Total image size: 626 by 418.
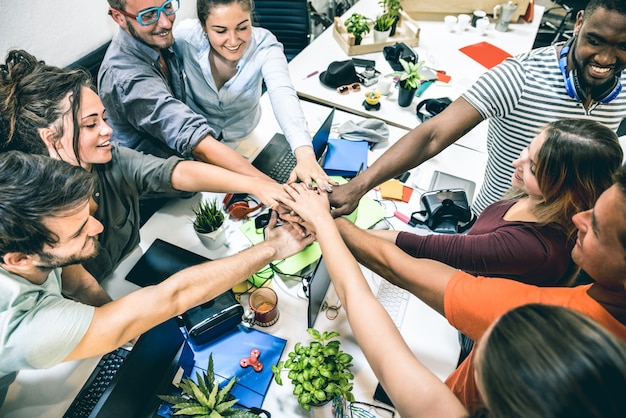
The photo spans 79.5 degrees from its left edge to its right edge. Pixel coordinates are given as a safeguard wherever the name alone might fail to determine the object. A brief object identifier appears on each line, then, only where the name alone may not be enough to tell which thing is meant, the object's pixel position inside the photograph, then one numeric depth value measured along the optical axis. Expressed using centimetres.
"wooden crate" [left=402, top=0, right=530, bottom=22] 318
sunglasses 252
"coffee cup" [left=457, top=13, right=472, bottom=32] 308
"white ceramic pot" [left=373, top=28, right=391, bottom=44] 286
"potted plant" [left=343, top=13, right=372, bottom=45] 282
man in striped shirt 143
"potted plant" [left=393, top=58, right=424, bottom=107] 229
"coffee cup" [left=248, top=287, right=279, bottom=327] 137
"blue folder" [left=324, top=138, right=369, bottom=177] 195
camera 260
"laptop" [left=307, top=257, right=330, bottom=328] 120
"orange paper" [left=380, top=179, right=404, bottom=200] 186
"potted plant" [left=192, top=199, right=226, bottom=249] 158
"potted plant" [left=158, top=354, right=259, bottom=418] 106
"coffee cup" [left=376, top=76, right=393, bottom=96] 244
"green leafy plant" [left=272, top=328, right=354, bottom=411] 109
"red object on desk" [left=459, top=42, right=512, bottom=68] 280
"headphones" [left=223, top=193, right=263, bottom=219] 177
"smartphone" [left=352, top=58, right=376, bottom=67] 275
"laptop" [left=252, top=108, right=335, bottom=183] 192
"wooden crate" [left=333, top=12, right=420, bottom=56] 286
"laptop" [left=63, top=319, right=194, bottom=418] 93
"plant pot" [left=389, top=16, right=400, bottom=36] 293
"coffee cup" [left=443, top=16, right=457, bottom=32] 306
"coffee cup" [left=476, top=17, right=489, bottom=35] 304
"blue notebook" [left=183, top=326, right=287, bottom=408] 125
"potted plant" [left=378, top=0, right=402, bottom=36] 291
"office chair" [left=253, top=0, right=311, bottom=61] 314
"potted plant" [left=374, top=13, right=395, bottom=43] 285
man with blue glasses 158
